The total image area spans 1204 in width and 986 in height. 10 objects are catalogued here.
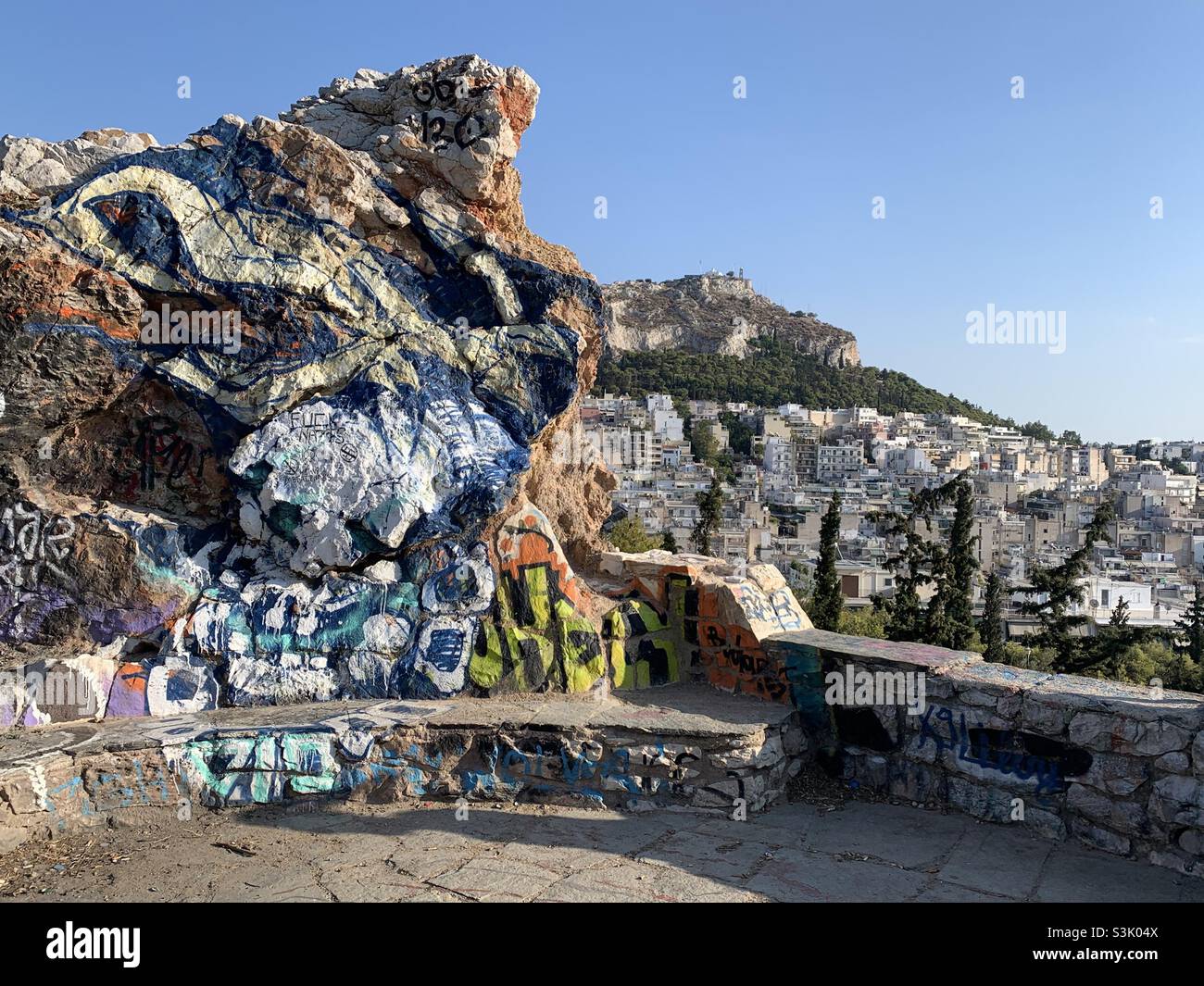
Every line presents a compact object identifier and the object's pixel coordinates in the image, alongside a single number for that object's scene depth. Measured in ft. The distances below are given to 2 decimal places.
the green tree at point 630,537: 102.22
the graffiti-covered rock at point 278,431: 25.25
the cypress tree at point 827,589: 94.84
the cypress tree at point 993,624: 91.91
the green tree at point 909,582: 77.41
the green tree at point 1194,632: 115.34
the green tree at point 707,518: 121.19
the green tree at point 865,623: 113.13
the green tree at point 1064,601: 68.39
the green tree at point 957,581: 76.23
